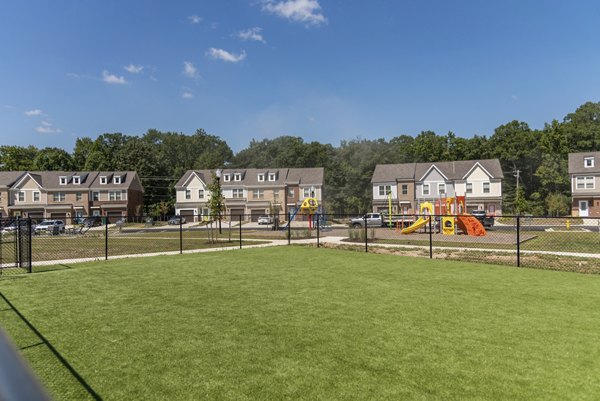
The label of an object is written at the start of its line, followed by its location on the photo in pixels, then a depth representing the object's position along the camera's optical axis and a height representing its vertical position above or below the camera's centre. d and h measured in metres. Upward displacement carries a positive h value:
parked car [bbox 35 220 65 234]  34.16 -1.95
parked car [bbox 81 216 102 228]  46.39 -2.15
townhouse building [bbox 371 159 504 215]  52.38 +2.24
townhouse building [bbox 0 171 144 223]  58.91 +1.44
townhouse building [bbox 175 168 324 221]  58.75 +1.97
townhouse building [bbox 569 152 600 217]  46.41 +1.67
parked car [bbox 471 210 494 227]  34.41 -1.94
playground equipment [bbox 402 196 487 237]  25.53 -1.58
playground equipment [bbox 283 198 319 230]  37.62 -0.19
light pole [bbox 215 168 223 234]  26.17 +0.76
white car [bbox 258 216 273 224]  48.00 -2.15
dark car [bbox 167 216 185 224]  52.16 -2.16
